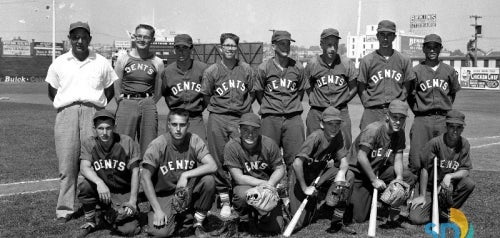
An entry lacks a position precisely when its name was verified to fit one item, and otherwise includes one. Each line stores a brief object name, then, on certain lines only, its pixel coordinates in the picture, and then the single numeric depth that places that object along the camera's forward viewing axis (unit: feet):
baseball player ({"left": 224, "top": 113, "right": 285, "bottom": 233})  18.15
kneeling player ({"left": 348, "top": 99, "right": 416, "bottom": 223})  19.17
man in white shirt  19.94
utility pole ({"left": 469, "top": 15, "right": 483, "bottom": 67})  204.91
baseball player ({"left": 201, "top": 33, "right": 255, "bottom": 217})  21.66
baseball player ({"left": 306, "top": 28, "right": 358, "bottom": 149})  22.74
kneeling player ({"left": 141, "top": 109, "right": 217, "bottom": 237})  17.69
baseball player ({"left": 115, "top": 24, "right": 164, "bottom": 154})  21.34
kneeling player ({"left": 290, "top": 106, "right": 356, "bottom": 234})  18.53
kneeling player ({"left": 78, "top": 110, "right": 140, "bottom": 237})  17.75
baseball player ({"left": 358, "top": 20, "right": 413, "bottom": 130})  22.53
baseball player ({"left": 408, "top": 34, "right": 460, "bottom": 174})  23.12
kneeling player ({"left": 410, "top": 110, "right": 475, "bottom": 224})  19.53
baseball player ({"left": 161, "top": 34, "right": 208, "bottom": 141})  22.06
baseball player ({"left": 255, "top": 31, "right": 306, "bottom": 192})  22.15
